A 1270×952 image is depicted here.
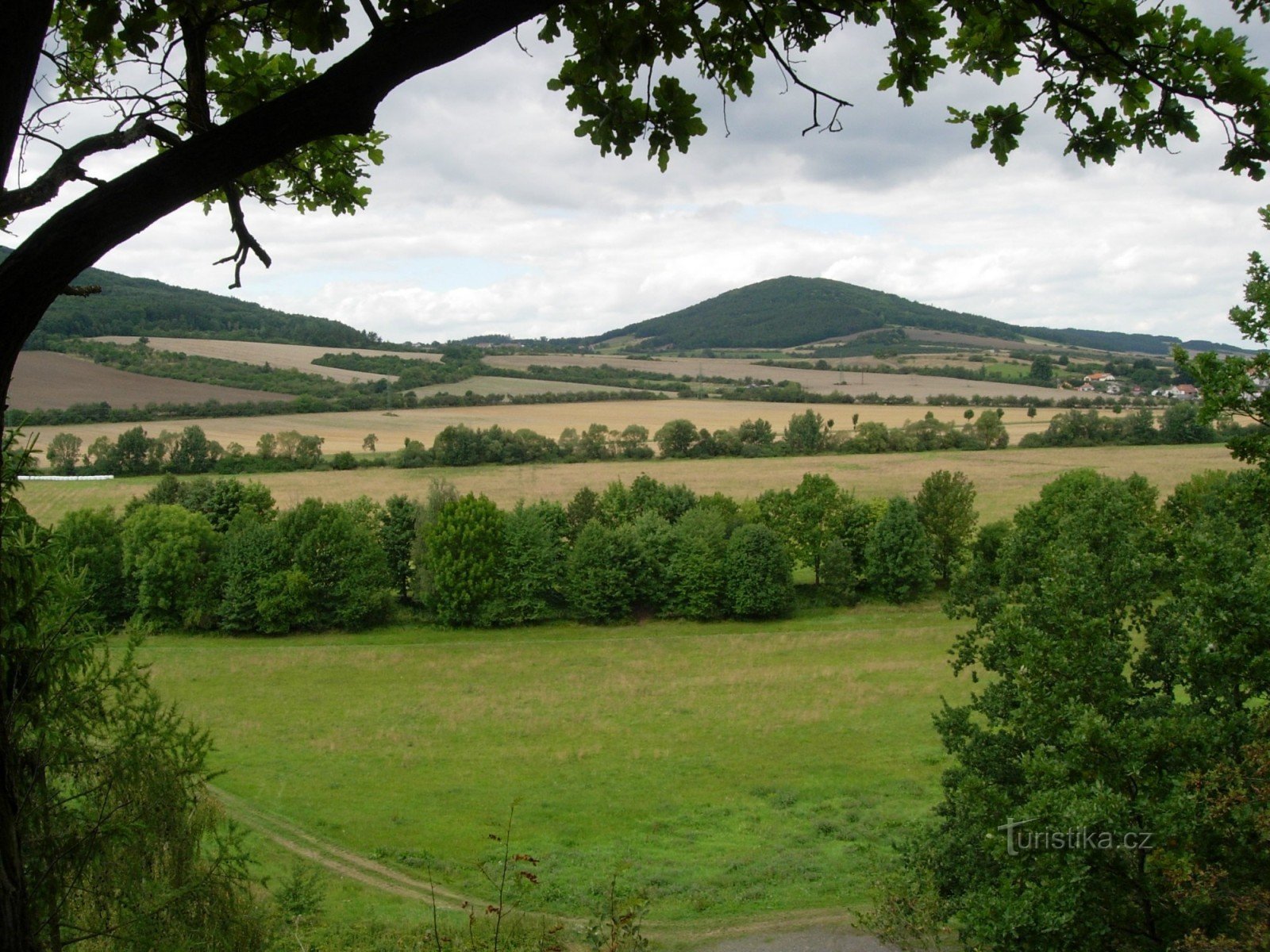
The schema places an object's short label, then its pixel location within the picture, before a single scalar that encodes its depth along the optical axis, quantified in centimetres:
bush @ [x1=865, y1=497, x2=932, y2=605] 5391
